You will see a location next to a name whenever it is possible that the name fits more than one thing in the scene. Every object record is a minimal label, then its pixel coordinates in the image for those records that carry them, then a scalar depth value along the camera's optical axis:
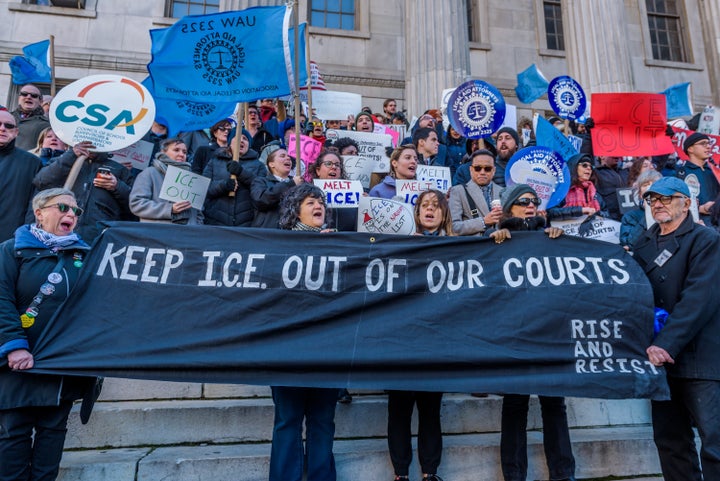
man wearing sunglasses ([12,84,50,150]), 7.06
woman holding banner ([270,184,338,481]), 3.30
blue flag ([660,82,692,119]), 10.75
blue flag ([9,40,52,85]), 9.39
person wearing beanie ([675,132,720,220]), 7.16
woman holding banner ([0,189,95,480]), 3.09
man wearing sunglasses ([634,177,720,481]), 3.39
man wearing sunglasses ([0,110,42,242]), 4.89
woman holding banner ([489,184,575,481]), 3.70
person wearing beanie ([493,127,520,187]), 6.54
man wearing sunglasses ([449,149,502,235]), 4.92
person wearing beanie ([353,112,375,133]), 8.02
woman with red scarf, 6.01
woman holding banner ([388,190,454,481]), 3.66
